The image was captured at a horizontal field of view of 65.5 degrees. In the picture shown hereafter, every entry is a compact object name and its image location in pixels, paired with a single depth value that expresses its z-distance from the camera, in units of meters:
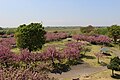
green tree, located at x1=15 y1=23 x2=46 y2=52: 20.30
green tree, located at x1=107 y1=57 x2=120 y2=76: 15.84
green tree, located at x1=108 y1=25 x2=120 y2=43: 33.27
